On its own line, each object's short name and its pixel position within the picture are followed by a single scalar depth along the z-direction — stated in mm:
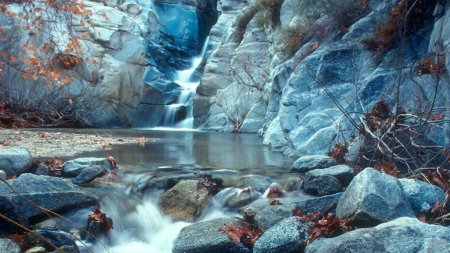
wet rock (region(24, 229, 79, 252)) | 4316
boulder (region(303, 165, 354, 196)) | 5824
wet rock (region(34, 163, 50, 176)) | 6160
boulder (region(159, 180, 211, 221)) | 5551
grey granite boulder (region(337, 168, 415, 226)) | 4410
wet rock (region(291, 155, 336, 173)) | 6957
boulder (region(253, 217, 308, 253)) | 4250
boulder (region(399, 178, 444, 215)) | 4859
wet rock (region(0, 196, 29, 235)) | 4457
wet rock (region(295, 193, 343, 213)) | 5180
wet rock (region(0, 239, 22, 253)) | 3977
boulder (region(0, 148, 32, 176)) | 6035
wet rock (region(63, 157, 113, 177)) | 6270
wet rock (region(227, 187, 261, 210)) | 5676
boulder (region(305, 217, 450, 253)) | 3621
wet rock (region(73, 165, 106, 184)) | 6066
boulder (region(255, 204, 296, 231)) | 4816
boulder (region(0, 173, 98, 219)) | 4684
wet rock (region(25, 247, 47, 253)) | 4128
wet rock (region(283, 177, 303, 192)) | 6174
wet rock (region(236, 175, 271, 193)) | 6064
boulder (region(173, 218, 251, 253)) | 4461
